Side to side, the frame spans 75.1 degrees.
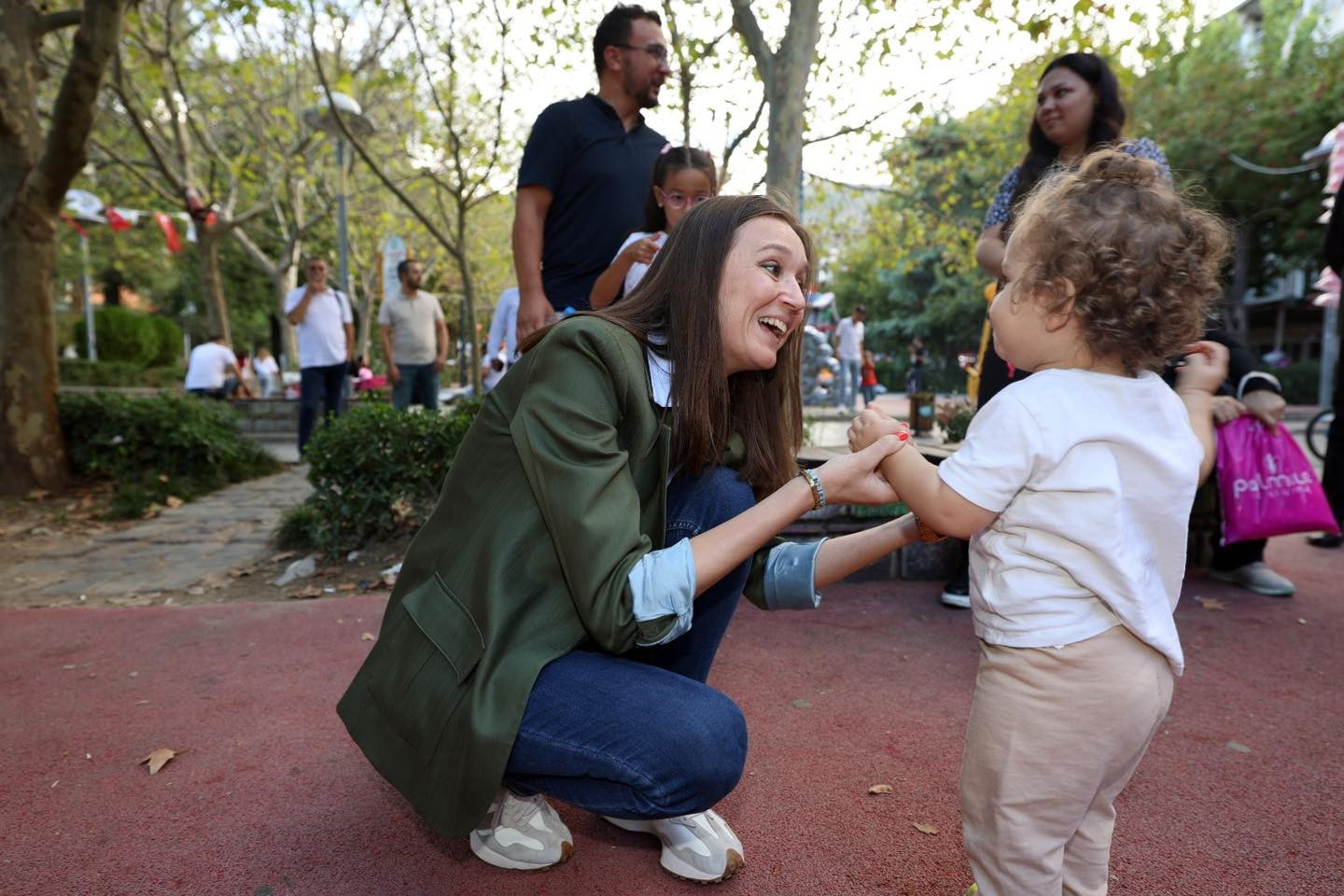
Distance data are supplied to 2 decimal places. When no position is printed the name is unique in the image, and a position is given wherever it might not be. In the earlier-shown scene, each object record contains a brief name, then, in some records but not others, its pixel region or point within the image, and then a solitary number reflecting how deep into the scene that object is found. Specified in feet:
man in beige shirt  25.26
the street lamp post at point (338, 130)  35.12
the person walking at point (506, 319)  18.35
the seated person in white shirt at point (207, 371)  42.24
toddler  4.78
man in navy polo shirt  11.55
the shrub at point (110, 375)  74.54
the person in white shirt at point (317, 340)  26.48
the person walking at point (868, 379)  64.08
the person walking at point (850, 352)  56.29
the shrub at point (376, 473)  16.06
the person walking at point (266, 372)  64.44
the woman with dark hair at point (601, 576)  5.17
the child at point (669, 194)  10.59
